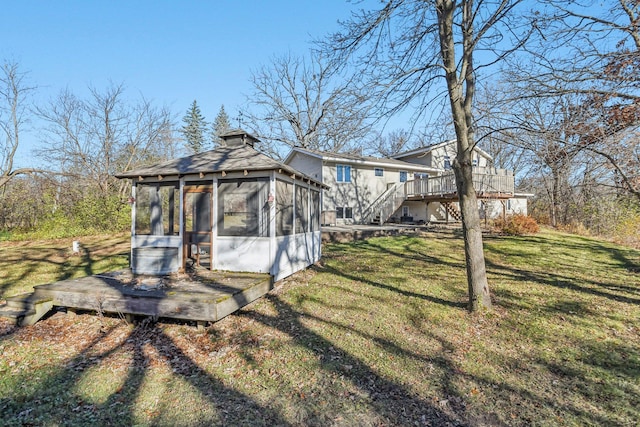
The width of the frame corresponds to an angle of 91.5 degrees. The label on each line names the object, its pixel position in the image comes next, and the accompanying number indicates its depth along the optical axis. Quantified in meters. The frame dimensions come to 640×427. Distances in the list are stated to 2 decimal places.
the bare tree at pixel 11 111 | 15.12
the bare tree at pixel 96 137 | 17.30
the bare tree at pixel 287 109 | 24.70
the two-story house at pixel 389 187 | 16.42
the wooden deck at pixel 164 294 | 4.81
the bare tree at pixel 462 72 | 5.10
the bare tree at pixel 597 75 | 4.41
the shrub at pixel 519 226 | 13.63
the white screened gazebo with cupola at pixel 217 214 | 6.85
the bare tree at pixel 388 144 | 34.03
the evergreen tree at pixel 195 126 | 43.06
